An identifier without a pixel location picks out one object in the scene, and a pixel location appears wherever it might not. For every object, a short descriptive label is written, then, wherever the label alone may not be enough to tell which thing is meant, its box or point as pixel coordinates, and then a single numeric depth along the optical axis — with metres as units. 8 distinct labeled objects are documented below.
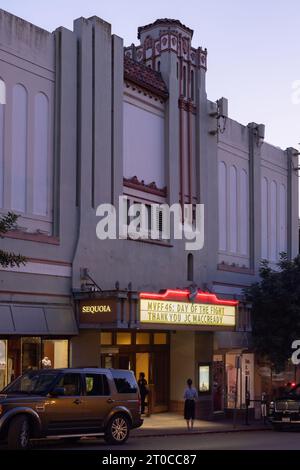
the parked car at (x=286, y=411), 28.44
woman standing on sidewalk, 27.39
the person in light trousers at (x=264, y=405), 32.78
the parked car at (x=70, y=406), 18.48
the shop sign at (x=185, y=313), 27.08
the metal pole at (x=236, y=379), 29.40
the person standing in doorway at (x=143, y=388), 28.84
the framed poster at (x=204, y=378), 31.77
